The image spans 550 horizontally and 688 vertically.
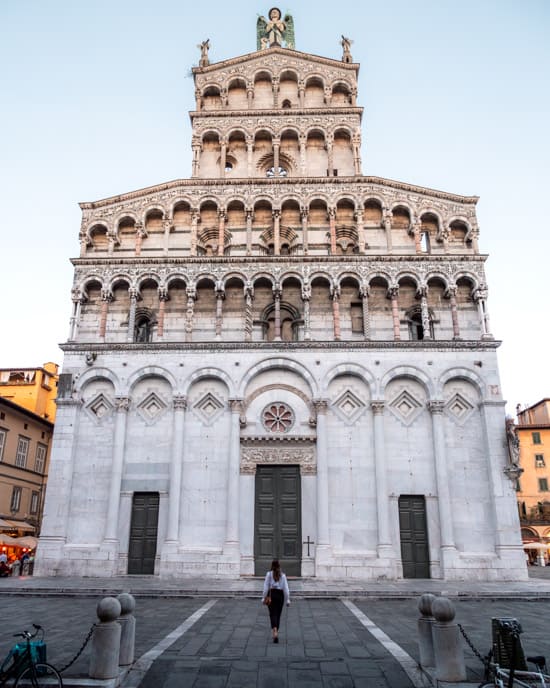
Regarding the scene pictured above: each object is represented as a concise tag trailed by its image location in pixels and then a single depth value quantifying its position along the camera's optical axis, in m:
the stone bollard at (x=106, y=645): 7.88
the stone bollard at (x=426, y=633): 8.57
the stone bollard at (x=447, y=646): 7.83
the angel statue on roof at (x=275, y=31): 35.50
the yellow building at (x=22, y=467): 33.84
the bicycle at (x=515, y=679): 6.85
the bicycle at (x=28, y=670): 7.51
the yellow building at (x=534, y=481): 50.06
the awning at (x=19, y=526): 30.79
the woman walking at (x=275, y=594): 11.05
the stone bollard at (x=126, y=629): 8.68
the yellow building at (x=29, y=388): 44.31
